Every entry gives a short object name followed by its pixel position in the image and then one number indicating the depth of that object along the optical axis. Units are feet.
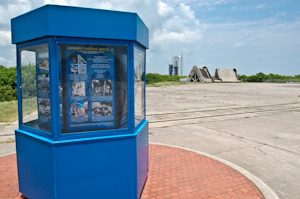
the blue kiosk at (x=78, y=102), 10.32
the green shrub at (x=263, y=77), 245.24
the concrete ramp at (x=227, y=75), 251.52
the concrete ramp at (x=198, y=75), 241.51
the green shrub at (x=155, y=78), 249.82
